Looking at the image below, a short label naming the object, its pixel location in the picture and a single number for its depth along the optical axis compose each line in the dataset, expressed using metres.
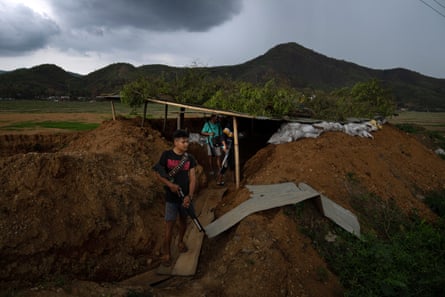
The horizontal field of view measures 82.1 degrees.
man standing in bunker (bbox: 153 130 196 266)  3.46
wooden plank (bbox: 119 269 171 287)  3.60
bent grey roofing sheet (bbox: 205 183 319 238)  4.26
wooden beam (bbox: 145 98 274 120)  6.44
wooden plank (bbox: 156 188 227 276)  3.78
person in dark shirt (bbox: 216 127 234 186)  7.29
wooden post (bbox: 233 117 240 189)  6.55
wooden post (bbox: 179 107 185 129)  9.10
